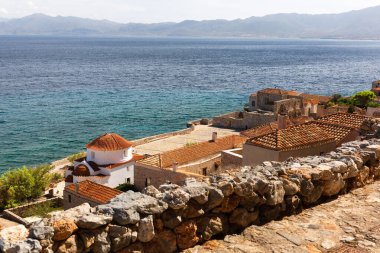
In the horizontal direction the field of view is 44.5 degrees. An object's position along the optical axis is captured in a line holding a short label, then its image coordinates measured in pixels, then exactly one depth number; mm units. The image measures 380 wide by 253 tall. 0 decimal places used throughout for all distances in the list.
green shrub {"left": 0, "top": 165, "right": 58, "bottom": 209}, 28344
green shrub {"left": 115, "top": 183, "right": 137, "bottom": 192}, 29553
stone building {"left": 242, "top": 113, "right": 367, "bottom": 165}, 16828
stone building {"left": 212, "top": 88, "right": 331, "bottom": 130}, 50219
